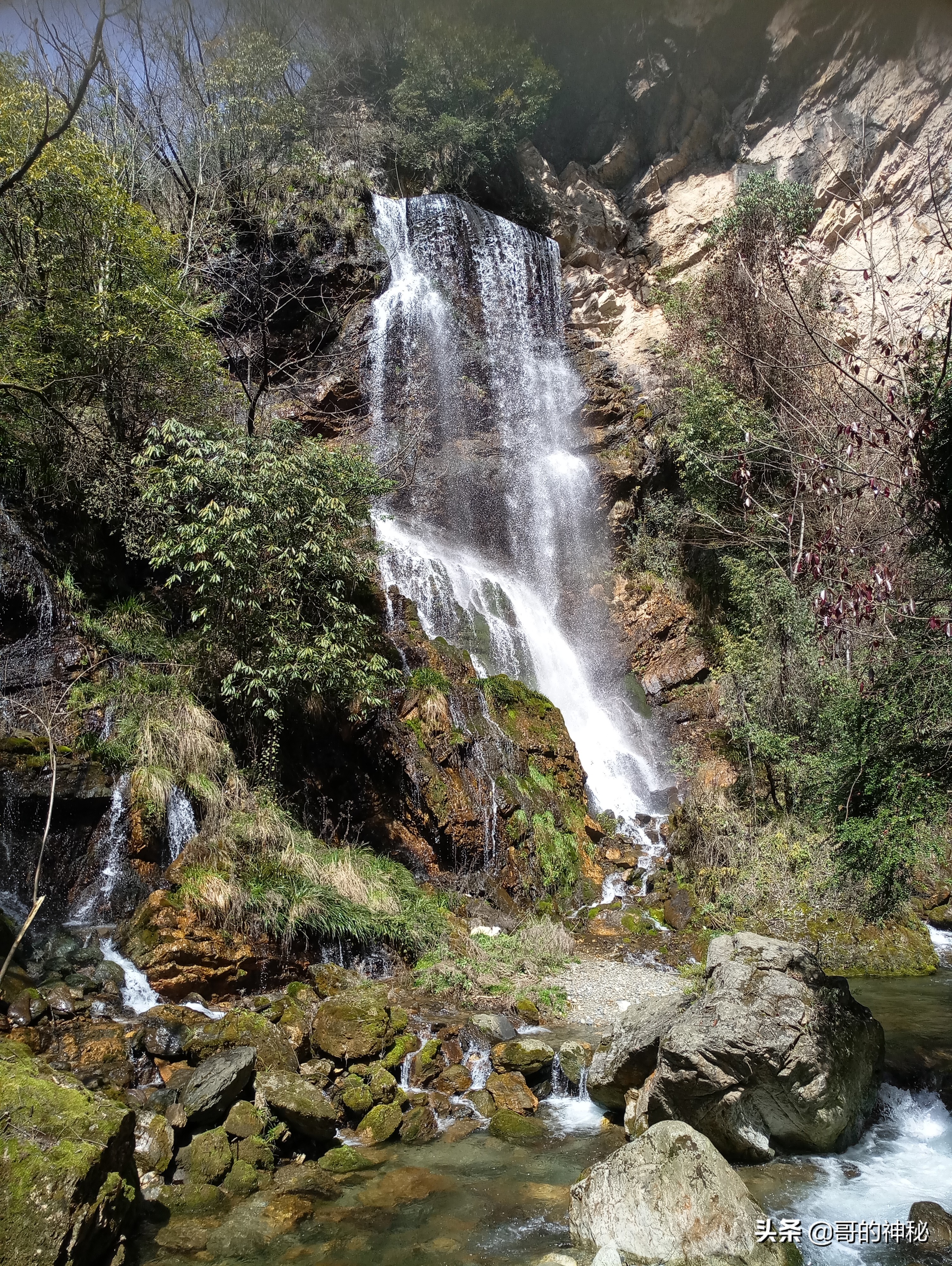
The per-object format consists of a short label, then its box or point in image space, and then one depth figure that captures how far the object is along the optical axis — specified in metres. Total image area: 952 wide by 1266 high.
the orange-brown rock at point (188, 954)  6.69
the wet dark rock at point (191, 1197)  4.54
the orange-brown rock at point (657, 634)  16.20
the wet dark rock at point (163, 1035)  5.75
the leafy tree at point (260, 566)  9.35
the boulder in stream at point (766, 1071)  4.94
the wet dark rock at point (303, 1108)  5.13
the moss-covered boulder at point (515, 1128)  5.44
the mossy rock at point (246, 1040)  5.72
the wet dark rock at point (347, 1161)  5.02
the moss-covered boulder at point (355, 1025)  5.98
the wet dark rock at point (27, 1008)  5.79
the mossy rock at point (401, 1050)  6.02
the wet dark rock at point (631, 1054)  5.57
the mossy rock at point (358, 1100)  5.54
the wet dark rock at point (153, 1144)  4.75
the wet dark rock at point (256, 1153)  4.92
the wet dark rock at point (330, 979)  7.11
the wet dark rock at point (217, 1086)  5.05
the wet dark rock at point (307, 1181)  4.76
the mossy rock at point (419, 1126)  5.37
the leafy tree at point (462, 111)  21.78
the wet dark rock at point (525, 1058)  6.18
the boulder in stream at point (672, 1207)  3.96
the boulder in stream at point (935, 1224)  4.14
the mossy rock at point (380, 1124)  5.34
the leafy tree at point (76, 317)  9.41
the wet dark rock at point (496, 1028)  6.60
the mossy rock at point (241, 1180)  4.72
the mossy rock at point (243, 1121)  5.04
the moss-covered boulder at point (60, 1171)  3.56
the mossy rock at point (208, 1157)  4.75
